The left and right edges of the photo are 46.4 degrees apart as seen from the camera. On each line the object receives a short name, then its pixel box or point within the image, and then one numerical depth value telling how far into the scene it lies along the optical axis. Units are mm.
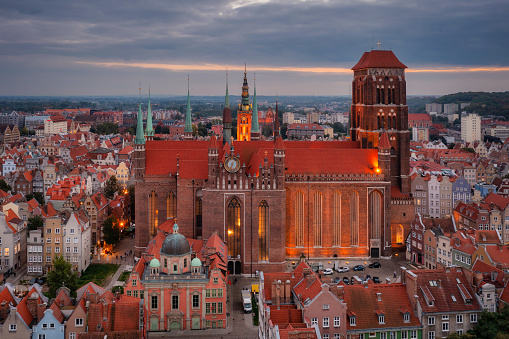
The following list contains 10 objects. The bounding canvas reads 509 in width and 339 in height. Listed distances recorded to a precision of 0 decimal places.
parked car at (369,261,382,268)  91938
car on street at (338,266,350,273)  89938
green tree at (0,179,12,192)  135125
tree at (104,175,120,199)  132950
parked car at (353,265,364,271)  90438
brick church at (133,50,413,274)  89125
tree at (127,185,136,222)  124188
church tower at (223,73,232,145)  116738
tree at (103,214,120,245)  101438
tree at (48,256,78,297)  75850
